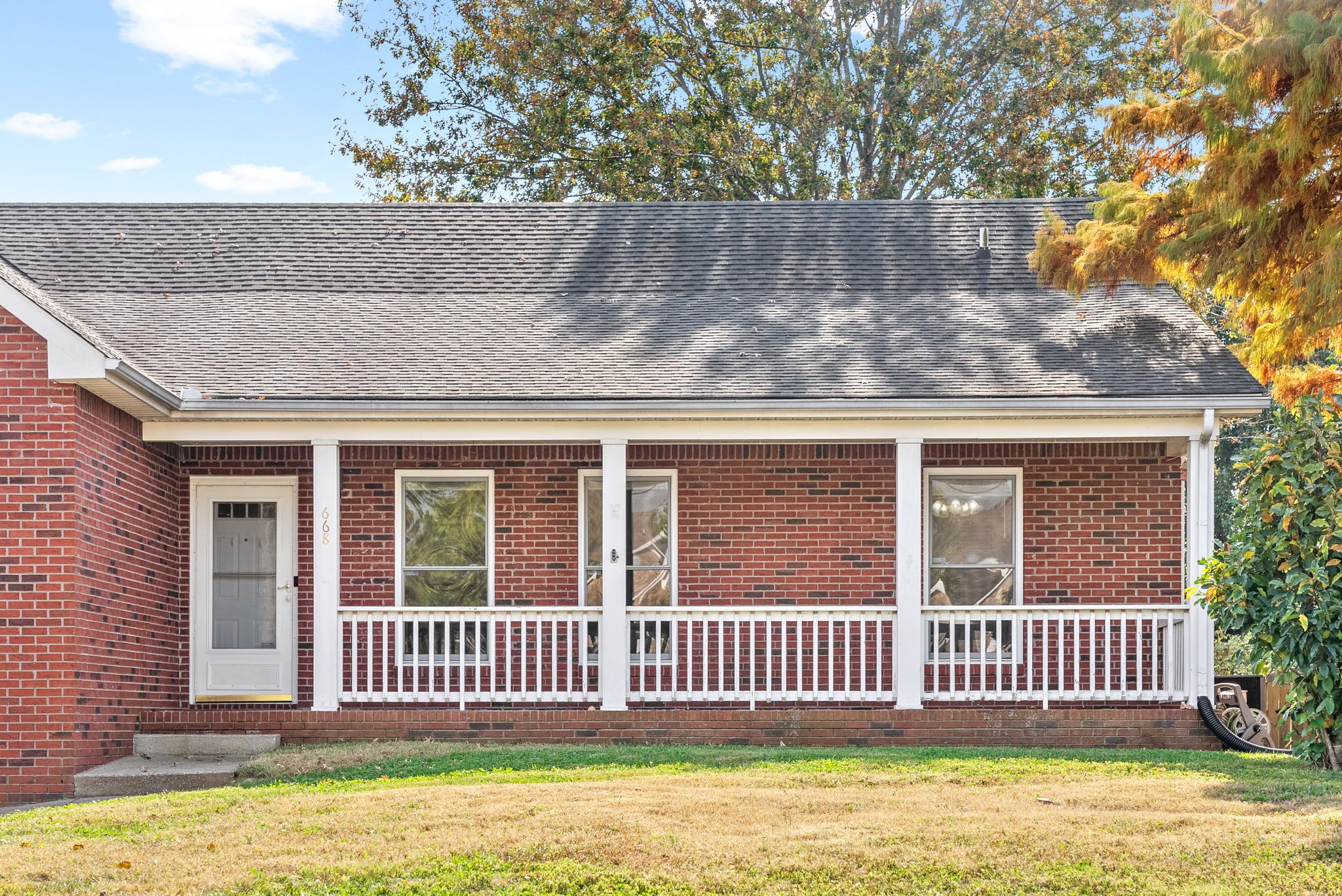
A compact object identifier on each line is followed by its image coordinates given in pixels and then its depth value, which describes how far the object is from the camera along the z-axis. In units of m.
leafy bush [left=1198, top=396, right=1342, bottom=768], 10.01
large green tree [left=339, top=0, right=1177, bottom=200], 25.33
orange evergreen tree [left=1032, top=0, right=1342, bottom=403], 11.16
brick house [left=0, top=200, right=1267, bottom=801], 11.95
